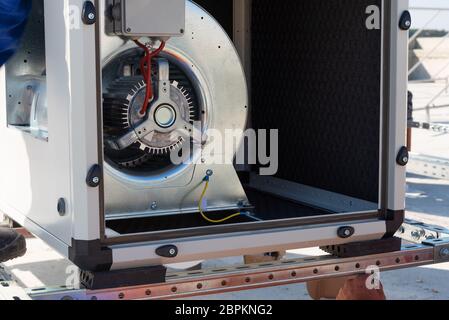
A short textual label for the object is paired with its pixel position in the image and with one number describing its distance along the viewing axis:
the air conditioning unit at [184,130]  2.88
